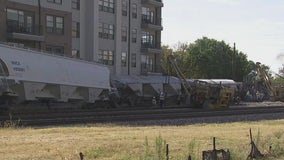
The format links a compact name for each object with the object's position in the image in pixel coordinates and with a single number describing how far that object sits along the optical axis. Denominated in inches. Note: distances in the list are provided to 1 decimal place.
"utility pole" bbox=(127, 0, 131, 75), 3053.2
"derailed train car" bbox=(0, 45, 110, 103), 1259.2
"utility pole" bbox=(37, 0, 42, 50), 2342.5
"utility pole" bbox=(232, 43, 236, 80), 4181.4
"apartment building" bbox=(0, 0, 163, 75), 2294.5
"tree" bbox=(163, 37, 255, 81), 4532.5
